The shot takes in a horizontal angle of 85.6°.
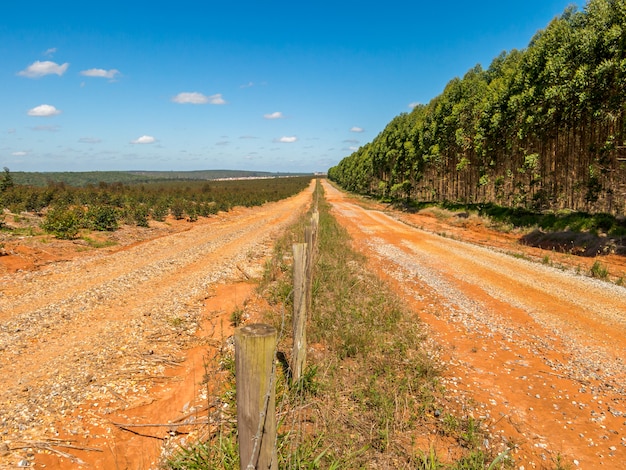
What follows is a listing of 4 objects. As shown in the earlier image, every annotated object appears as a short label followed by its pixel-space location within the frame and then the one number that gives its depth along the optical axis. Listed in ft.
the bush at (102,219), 66.49
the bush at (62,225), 57.00
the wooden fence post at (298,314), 14.17
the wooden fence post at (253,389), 6.27
